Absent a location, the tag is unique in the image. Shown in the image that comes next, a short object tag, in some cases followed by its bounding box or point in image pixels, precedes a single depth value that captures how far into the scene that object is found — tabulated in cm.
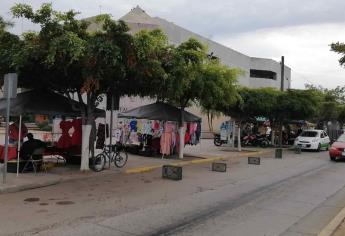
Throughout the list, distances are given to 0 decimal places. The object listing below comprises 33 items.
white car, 3462
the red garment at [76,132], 1808
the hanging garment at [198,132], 2670
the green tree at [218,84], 2272
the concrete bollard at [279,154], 2753
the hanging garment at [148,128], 2457
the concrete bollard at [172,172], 1591
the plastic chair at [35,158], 1541
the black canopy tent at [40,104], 1547
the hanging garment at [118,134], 2558
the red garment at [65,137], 1809
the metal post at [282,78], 3778
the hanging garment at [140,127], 2494
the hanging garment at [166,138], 2345
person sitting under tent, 1545
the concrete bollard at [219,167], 1923
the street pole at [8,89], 1313
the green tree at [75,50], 1400
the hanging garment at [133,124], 2547
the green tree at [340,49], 1034
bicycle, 1719
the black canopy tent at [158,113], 2358
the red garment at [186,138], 2562
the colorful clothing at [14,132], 1598
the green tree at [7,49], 1493
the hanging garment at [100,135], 1881
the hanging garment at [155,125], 2443
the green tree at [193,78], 1692
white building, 4768
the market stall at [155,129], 2367
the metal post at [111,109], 1809
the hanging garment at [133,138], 2561
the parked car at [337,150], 2614
